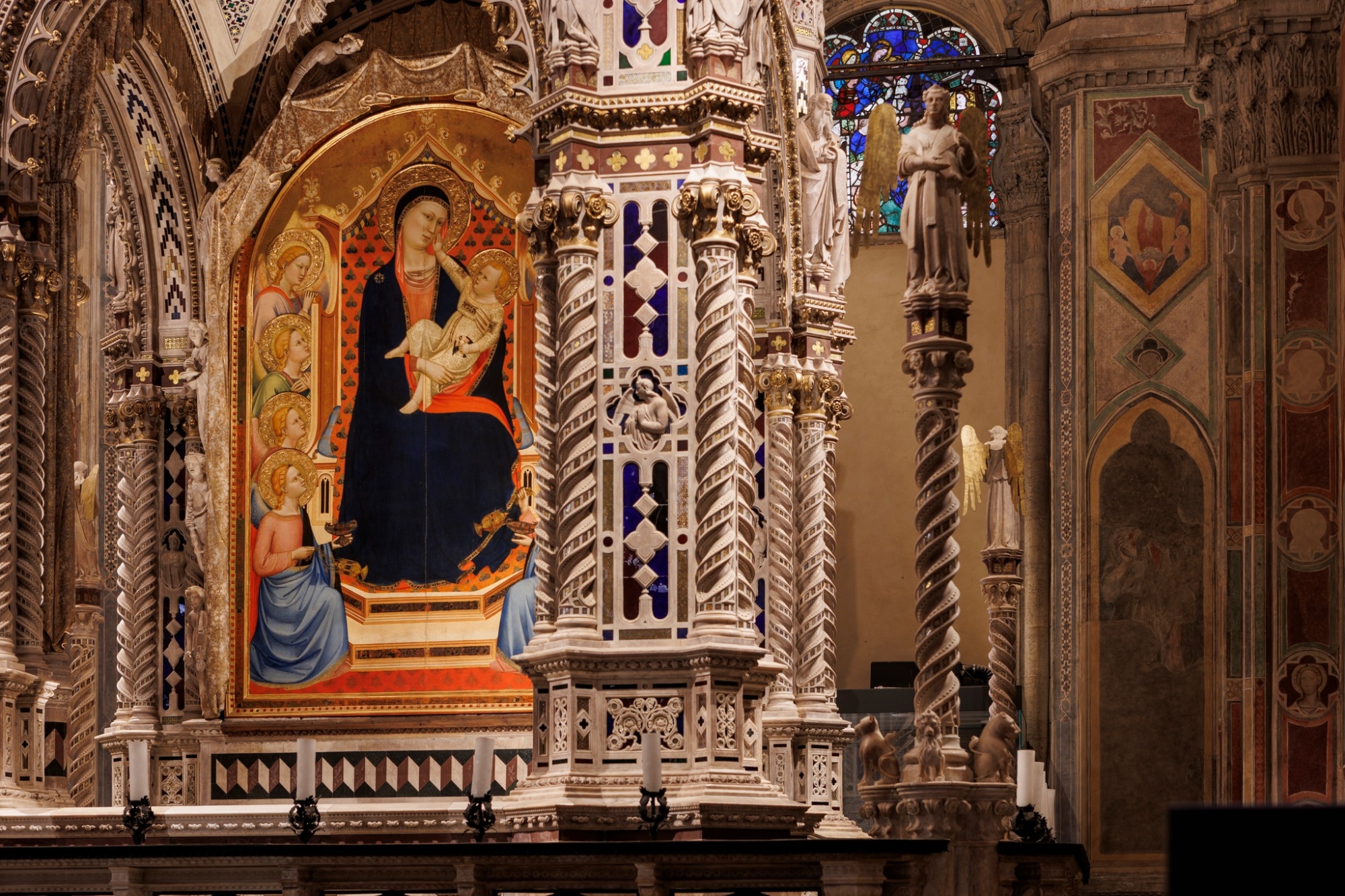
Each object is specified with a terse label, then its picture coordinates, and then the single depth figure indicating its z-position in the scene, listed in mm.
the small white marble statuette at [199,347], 16688
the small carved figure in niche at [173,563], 16859
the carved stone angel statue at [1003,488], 23672
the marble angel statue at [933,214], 12211
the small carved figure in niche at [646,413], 10516
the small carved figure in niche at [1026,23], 28547
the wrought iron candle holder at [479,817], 9664
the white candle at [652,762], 9516
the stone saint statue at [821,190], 17125
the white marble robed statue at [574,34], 10805
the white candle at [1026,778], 12016
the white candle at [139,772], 10789
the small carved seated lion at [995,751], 11953
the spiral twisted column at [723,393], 10336
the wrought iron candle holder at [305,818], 9836
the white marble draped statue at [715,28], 10750
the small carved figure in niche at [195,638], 16344
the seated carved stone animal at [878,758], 12117
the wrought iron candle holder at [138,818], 10273
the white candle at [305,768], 10297
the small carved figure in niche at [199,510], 16578
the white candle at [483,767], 10078
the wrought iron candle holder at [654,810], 9250
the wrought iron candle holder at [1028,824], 11750
